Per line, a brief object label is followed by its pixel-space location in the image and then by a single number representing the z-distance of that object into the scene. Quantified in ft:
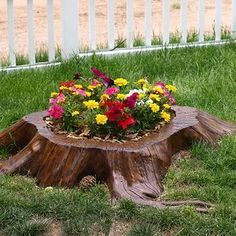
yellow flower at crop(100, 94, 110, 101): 21.71
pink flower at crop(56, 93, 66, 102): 22.04
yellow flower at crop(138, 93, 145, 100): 21.91
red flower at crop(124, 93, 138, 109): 21.23
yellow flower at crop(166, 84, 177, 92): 23.45
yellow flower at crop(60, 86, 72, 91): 22.67
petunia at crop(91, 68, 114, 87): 23.10
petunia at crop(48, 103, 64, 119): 21.20
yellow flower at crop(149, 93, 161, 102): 21.95
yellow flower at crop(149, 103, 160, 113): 21.25
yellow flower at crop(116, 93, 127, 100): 21.60
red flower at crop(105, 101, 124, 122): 20.63
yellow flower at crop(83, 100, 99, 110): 21.23
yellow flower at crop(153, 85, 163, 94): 22.59
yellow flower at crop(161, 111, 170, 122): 21.59
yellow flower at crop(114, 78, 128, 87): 22.93
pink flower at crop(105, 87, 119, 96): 22.09
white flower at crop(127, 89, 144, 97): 22.08
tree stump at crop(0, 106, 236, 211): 19.70
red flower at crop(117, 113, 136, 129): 20.59
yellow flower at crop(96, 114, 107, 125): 20.46
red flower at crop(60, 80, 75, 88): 22.97
